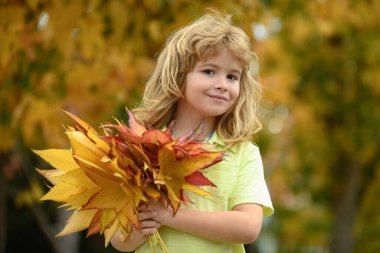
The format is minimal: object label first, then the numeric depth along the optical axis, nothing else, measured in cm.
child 478
